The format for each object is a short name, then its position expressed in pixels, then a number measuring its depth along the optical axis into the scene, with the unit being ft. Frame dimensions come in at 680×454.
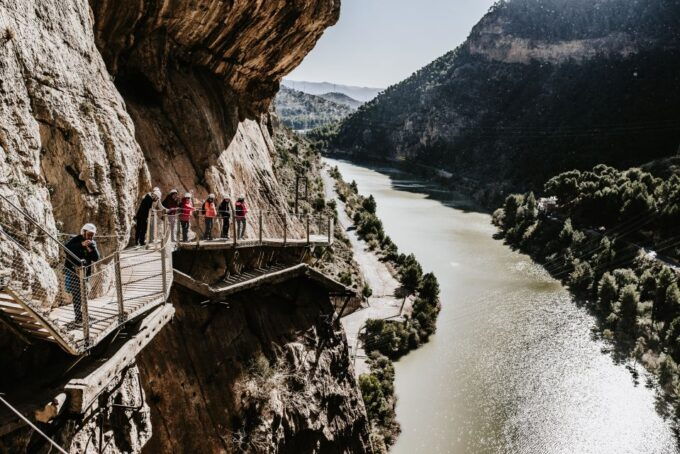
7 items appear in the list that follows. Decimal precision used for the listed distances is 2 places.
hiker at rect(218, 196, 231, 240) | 43.24
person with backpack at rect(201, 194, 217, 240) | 40.96
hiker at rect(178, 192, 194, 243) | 38.09
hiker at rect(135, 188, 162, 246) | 33.44
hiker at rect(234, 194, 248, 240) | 46.47
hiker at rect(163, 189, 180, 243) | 36.37
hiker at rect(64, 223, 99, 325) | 21.56
